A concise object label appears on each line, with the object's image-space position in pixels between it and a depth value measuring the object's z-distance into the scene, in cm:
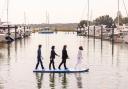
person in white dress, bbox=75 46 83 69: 2135
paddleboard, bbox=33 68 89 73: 2109
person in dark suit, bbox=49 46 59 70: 2137
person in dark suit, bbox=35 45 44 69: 2141
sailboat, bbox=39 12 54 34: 11751
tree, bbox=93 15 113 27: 12711
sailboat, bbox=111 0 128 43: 5677
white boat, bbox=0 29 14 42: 5527
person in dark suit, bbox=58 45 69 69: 2116
